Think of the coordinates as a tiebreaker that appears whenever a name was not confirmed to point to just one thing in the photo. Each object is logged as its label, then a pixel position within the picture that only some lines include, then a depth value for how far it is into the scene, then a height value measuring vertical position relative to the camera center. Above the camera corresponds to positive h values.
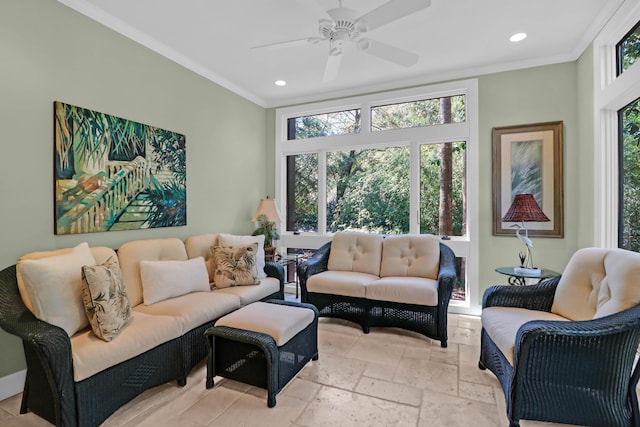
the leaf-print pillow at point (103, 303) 1.89 -0.55
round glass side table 2.81 -0.57
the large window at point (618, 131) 2.56 +0.71
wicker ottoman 2.06 -0.92
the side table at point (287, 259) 4.11 -0.62
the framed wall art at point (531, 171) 3.44 +0.46
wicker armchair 1.64 -0.81
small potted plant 4.16 -0.27
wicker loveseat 2.98 -0.70
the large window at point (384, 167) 3.88 +0.62
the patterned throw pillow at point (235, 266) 3.16 -0.54
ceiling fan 2.03 +1.31
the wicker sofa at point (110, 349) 1.62 -0.81
